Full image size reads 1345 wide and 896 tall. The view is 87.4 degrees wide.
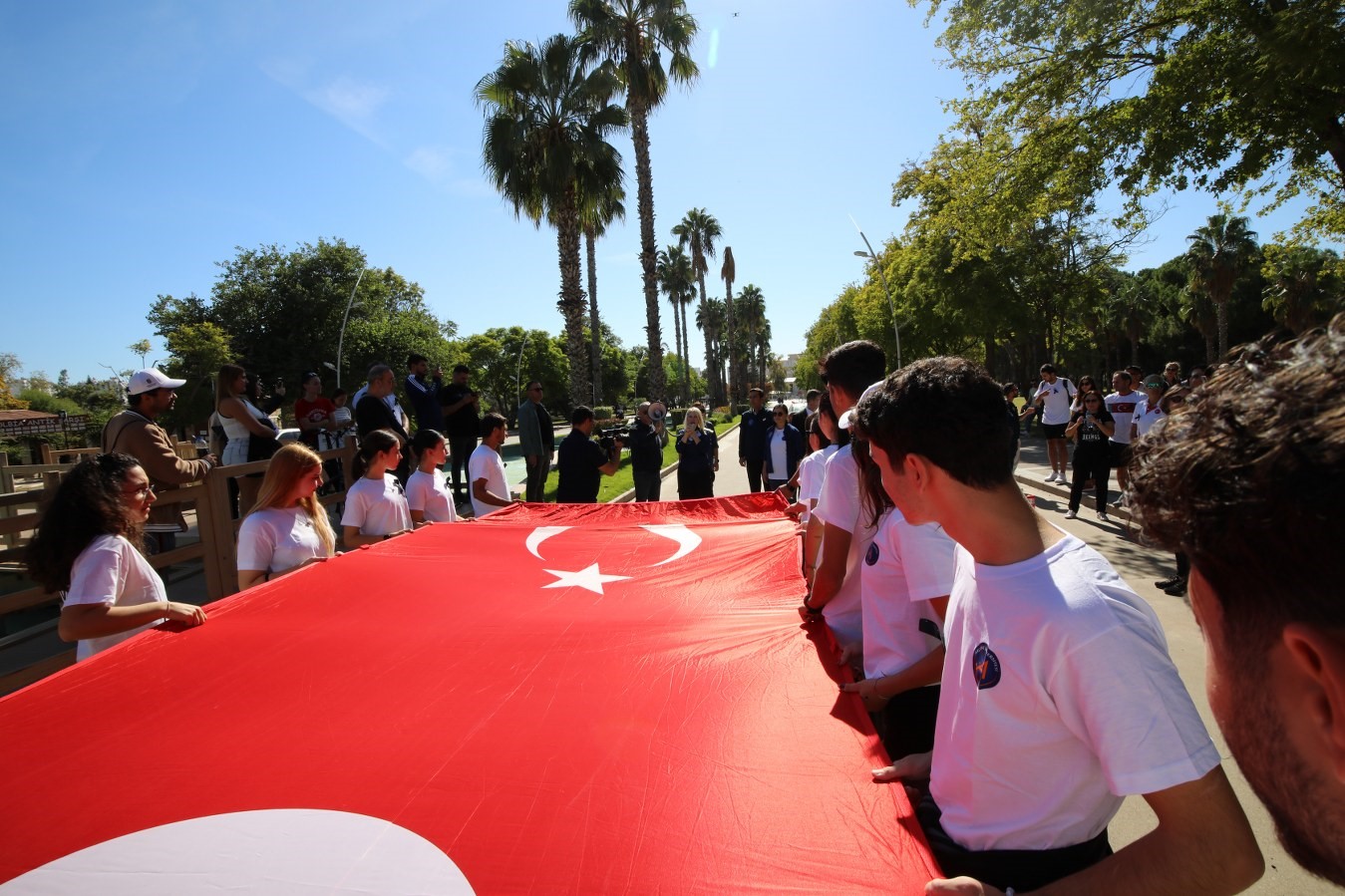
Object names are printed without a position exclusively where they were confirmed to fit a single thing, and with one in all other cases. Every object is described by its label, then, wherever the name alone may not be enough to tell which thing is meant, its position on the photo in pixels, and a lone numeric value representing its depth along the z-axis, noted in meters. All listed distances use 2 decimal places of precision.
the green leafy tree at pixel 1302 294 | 38.44
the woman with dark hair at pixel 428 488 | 6.01
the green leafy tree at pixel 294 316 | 39.72
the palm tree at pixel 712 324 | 89.16
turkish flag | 1.73
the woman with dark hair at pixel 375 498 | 5.26
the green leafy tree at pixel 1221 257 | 45.47
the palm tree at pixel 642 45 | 21.19
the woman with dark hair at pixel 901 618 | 2.12
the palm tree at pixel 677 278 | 74.50
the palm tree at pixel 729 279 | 74.00
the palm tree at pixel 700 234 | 69.31
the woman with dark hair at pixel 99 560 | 3.11
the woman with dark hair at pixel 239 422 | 6.96
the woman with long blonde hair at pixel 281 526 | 4.18
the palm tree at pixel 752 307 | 97.38
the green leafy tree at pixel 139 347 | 56.50
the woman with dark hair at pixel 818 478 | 3.16
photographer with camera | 8.53
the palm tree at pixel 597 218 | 22.30
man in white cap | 5.33
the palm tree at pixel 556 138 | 20.25
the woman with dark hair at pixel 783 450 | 9.93
